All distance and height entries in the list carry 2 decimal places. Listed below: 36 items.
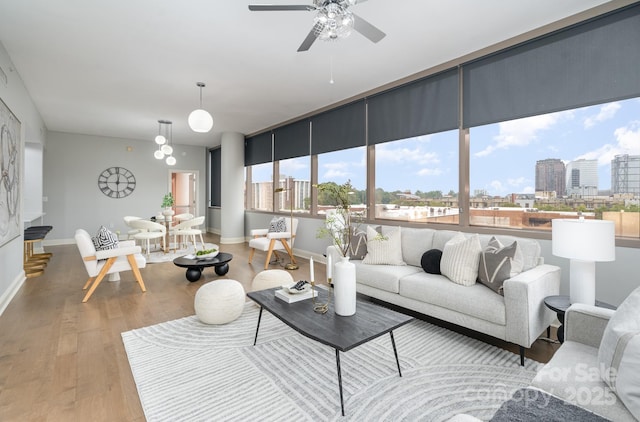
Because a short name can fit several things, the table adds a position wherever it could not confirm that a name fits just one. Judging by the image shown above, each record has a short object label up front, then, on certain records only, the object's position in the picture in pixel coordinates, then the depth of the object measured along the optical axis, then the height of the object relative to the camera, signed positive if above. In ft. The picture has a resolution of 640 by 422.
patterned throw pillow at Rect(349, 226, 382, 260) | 12.29 -1.49
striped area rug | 5.86 -3.77
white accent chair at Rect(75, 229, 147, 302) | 11.66 -2.04
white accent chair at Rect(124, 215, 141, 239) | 21.33 -1.58
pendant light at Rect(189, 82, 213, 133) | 13.09 +3.74
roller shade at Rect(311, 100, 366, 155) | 16.58 +4.62
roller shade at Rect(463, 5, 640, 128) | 8.63 +4.33
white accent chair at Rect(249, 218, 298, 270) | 17.39 -1.91
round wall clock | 27.63 +2.43
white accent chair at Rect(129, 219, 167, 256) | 19.30 -1.33
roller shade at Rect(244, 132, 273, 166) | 24.22 +4.87
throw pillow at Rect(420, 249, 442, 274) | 10.09 -1.75
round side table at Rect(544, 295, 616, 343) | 7.07 -2.27
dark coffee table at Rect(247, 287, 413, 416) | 5.93 -2.47
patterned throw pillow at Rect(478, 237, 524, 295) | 8.20 -1.55
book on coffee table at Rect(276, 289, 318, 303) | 7.95 -2.28
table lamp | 6.89 -0.91
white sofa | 7.39 -2.37
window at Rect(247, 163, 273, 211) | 24.67 +1.86
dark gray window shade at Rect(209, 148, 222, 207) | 31.53 +3.24
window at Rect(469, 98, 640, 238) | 8.86 +1.30
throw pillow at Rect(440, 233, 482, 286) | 8.91 -1.56
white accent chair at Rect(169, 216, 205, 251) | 22.13 -1.43
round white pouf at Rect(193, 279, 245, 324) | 9.40 -2.90
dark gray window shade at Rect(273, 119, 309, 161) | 20.61 +4.78
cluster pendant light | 20.68 +4.68
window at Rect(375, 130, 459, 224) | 12.89 +1.35
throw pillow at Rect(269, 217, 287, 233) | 18.50 -1.02
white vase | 6.96 -1.80
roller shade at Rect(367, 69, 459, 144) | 12.57 +4.47
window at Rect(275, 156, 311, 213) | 20.93 +1.74
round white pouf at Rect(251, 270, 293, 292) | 10.83 -2.53
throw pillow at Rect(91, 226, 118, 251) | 12.25 -1.28
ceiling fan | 6.49 +4.20
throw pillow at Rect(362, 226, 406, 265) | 11.46 -1.59
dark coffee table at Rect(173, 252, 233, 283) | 13.96 -2.50
